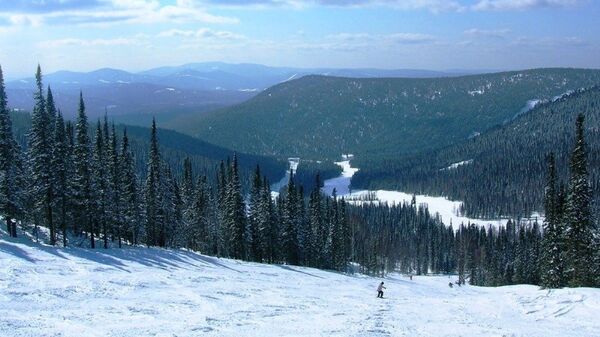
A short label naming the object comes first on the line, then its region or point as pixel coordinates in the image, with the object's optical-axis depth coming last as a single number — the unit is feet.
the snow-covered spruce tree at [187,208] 280.31
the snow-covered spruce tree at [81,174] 190.29
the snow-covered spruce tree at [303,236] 275.18
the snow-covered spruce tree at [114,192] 204.33
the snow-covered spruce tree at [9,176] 173.99
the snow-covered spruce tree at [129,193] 223.51
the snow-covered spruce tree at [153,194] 229.66
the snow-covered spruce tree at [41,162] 181.78
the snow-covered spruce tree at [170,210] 243.81
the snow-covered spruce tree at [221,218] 271.69
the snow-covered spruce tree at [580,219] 168.86
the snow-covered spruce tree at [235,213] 243.81
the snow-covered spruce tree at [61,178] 184.65
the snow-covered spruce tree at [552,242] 187.73
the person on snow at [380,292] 154.81
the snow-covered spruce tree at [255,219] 259.19
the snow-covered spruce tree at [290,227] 265.95
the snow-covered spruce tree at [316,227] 293.02
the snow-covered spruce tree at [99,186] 194.29
